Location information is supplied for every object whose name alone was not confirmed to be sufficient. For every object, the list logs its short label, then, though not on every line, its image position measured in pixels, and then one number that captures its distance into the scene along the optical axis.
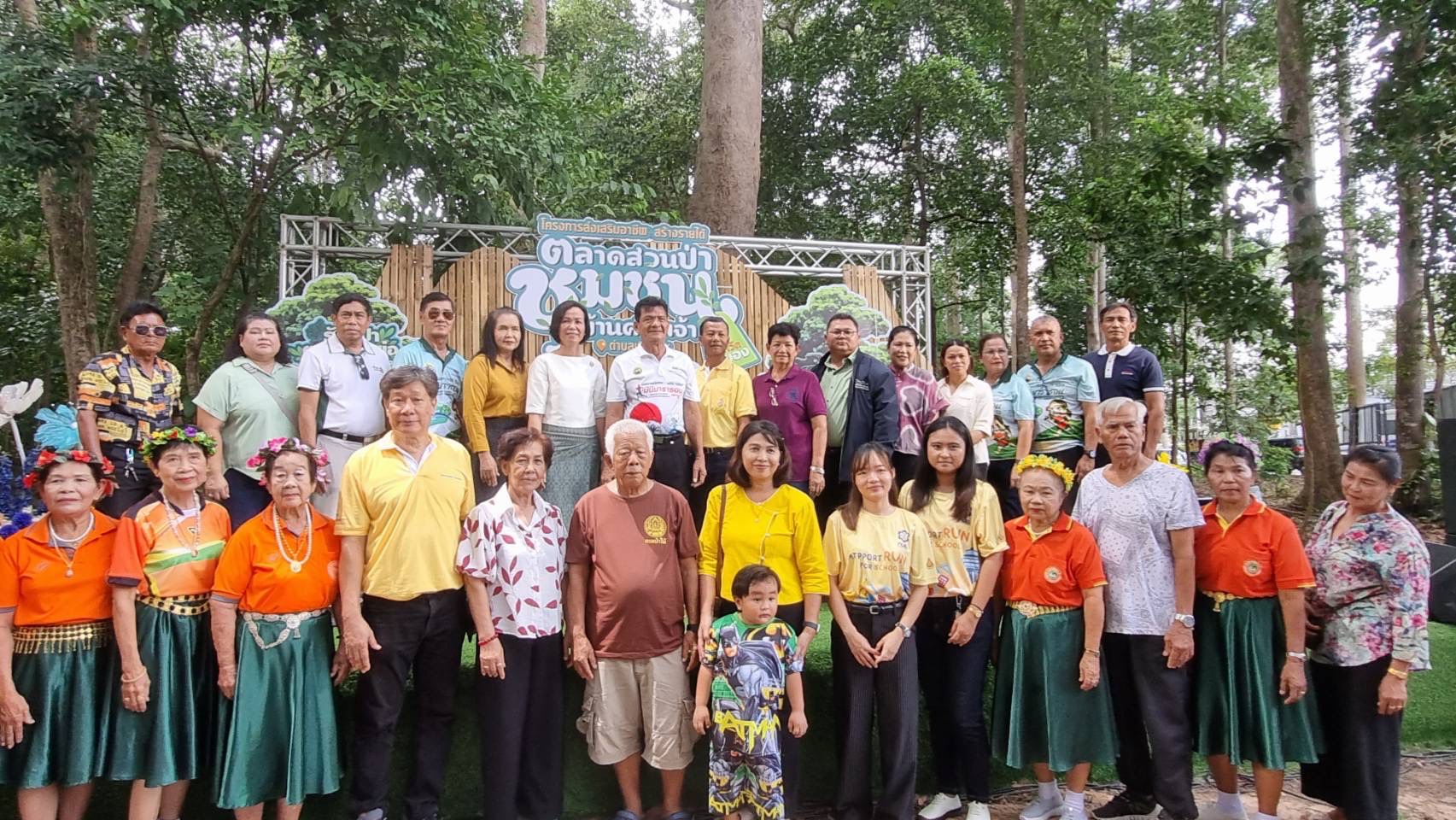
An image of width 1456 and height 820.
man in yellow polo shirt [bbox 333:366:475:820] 3.01
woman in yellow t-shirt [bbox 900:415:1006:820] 3.37
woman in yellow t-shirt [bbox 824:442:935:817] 3.24
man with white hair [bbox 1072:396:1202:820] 3.27
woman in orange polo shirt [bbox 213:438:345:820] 2.89
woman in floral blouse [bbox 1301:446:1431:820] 3.15
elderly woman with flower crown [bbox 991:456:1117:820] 3.27
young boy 3.00
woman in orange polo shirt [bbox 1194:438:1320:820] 3.24
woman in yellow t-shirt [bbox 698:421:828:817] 3.21
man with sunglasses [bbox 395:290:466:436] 4.54
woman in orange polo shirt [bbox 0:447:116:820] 2.79
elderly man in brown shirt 3.17
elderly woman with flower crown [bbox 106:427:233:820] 2.83
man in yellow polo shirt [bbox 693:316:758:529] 4.36
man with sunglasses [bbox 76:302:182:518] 3.66
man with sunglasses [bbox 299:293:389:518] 4.00
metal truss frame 6.12
